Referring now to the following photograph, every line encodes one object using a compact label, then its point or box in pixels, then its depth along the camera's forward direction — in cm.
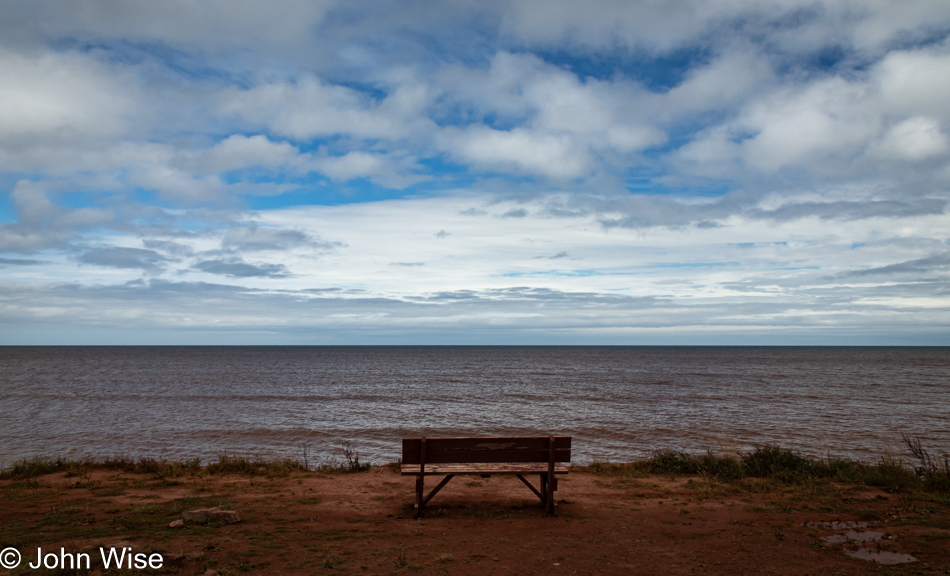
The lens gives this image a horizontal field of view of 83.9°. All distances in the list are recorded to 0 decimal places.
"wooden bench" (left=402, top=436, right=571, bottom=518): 793
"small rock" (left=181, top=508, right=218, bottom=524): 743
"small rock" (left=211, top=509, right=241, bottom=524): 748
